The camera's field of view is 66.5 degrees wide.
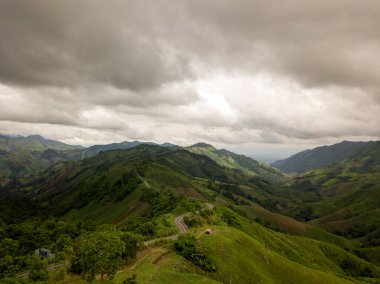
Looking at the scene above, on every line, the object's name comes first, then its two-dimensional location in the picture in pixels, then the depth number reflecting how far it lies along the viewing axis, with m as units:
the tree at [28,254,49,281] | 69.94
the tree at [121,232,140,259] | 88.75
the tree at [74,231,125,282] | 72.12
